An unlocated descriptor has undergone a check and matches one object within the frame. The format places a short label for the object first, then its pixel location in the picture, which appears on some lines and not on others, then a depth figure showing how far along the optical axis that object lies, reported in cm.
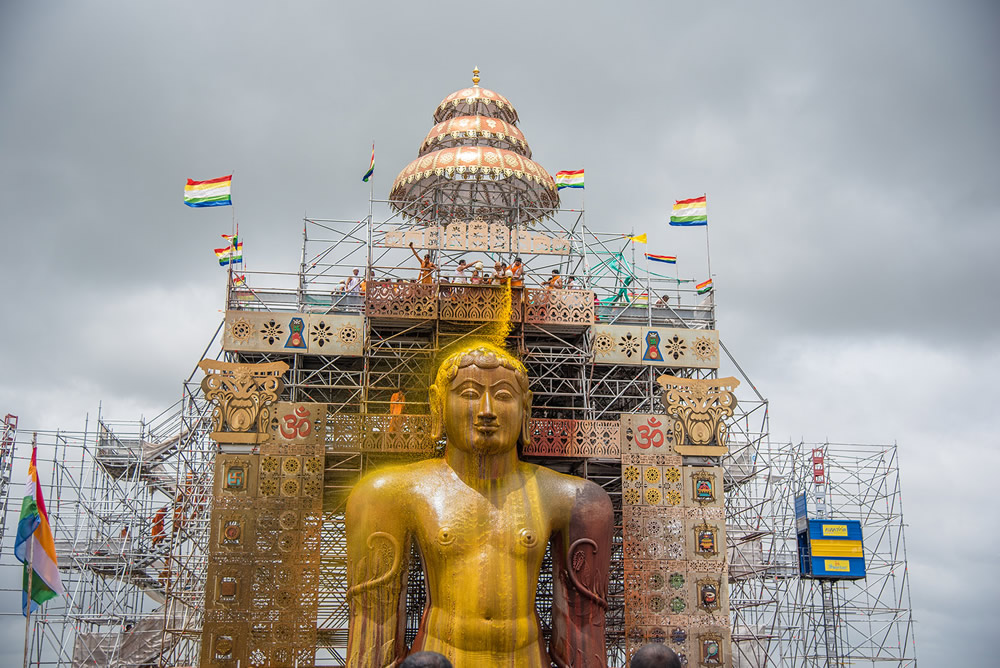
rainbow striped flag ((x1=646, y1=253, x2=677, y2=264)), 2269
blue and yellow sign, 1970
